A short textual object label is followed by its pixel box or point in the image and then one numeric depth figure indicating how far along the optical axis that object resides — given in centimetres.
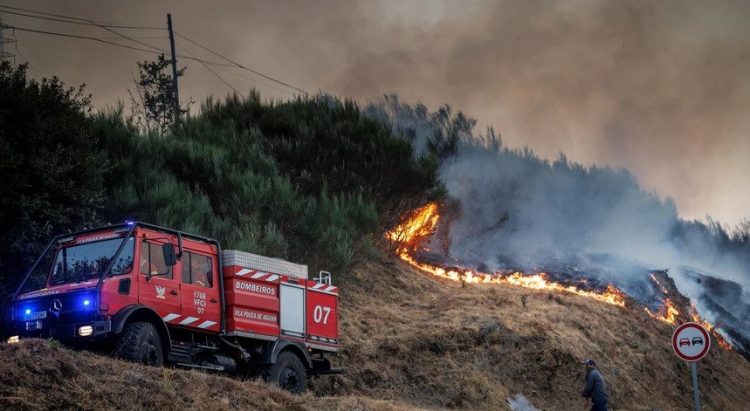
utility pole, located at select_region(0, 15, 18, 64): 4453
